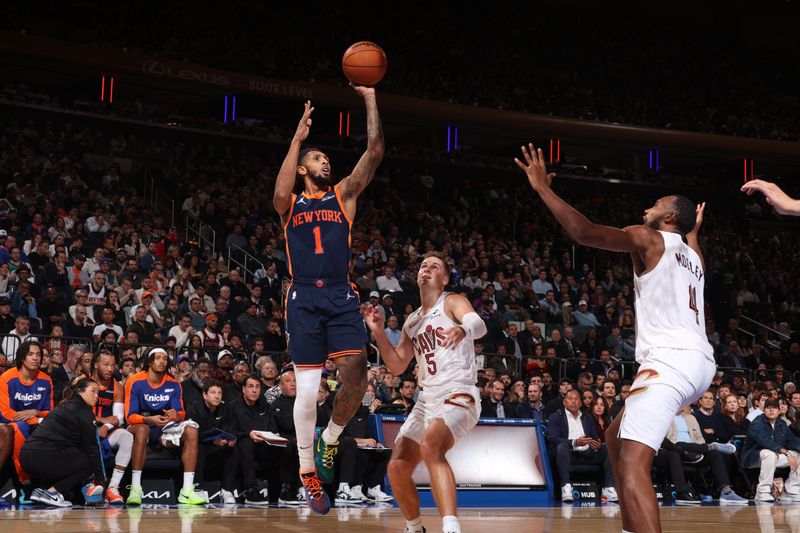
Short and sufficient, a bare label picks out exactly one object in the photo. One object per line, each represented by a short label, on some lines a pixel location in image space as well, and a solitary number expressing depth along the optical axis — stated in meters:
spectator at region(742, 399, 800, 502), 12.96
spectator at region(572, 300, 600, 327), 19.36
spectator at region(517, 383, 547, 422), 12.83
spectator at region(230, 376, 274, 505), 10.39
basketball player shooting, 6.81
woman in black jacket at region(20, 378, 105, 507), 9.22
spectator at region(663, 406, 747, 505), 12.43
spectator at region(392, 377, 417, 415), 11.95
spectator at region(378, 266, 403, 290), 18.14
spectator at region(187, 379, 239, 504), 10.39
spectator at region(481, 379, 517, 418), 12.51
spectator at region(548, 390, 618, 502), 11.97
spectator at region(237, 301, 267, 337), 15.20
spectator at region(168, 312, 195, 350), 13.80
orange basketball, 7.41
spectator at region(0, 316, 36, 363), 12.11
